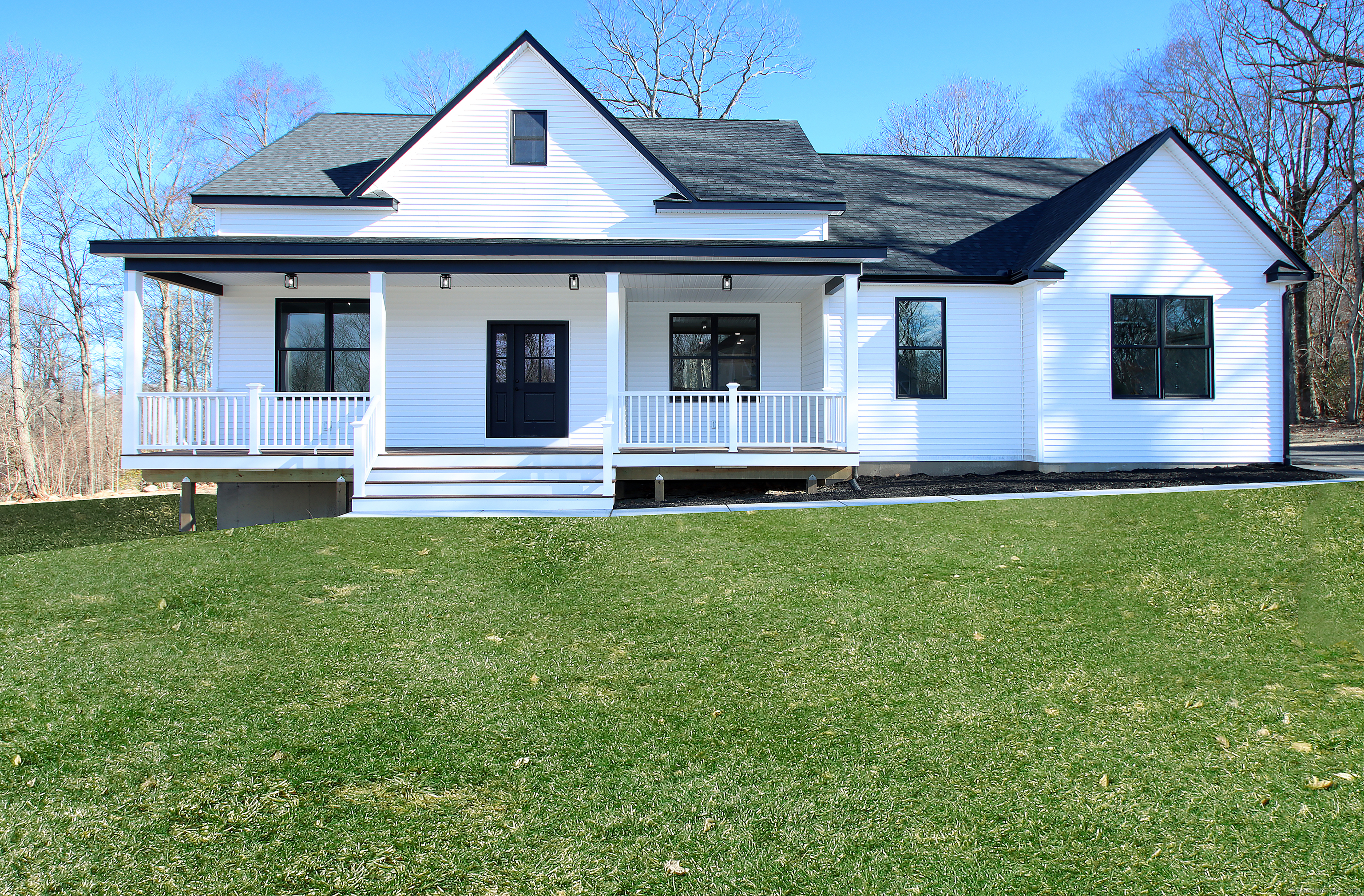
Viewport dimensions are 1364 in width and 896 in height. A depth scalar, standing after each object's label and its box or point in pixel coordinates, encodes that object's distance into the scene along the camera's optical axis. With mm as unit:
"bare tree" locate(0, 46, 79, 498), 25844
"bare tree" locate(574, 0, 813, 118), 31516
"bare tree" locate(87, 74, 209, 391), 30844
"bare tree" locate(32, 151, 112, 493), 28328
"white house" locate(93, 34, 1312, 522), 13422
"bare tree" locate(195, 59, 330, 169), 32375
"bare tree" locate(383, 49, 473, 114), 33250
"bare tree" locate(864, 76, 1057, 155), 34531
